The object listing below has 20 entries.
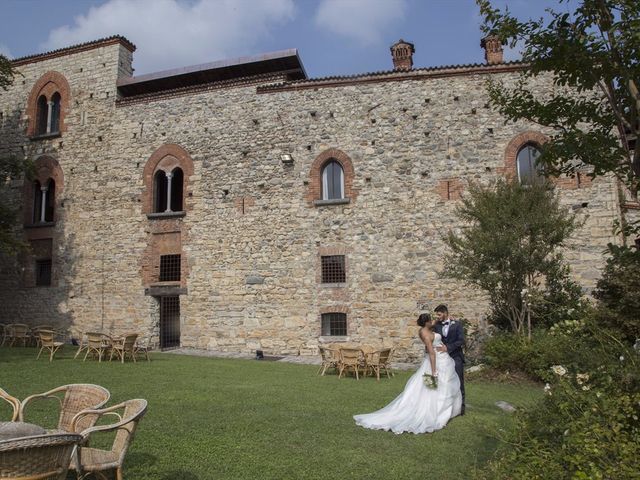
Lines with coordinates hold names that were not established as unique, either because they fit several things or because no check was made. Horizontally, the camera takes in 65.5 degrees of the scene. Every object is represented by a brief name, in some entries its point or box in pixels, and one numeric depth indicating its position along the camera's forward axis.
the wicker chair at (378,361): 11.60
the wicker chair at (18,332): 15.38
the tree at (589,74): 4.18
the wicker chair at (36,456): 2.92
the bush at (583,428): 3.68
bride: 6.98
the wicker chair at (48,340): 13.13
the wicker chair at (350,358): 11.51
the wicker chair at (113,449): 3.81
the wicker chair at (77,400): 4.67
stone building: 15.17
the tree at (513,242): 11.87
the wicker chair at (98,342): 13.03
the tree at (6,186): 15.12
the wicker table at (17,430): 3.24
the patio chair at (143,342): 16.81
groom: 8.02
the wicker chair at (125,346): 13.09
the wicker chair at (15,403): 4.49
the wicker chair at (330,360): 12.07
